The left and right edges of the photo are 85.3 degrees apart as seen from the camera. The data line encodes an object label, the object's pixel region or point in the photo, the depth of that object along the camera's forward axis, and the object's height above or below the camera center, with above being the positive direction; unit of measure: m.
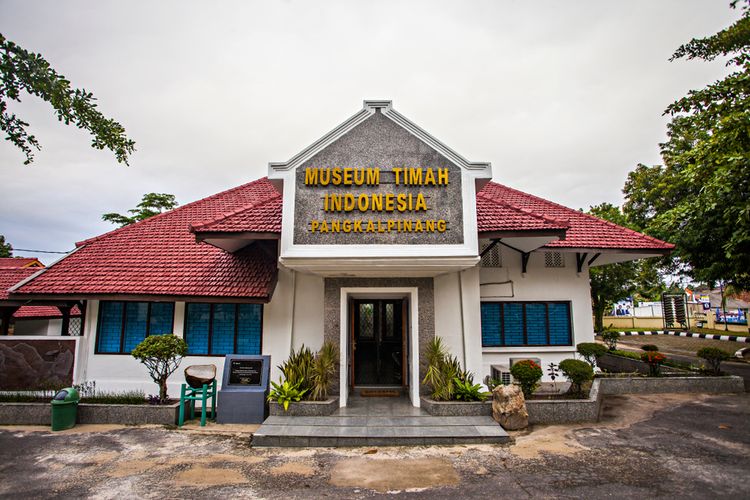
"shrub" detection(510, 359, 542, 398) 8.55 -1.22
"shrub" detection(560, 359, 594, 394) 8.83 -1.19
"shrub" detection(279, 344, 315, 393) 8.55 -1.12
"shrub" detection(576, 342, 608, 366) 10.62 -0.90
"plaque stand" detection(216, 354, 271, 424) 8.43 -1.49
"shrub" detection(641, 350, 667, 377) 10.62 -1.17
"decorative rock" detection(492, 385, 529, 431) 7.75 -1.76
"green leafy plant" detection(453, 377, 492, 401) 8.41 -1.55
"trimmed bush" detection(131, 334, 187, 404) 8.12 -0.66
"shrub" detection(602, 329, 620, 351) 14.52 -0.77
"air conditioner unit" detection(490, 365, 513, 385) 9.79 -1.39
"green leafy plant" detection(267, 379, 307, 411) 8.20 -1.53
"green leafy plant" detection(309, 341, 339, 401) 8.50 -1.16
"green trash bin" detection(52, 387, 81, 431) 7.81 -1.73
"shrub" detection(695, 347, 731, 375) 10.57 -1.06
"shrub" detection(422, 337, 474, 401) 8.52 -1.20
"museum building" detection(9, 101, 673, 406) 8.26 +1.09
